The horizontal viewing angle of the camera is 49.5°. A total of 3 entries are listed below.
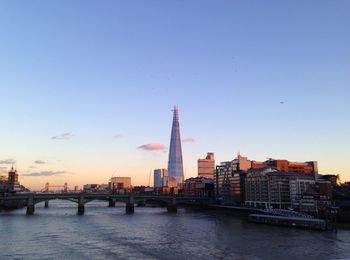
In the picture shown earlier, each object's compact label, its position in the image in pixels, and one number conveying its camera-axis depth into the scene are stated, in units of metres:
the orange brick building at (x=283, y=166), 194.25
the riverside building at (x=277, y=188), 144.00
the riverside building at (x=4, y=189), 183.95
